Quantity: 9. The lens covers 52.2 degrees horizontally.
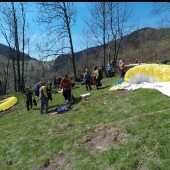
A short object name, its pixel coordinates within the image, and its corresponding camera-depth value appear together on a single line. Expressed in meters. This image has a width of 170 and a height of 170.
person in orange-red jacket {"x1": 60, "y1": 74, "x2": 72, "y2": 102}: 11.31
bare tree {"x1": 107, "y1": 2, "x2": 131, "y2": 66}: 23.88
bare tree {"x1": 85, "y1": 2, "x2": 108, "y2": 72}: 23.36
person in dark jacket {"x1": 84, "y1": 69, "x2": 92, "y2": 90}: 13.76
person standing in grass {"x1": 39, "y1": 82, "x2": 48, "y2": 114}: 10.81
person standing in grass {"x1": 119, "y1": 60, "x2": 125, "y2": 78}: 15.32
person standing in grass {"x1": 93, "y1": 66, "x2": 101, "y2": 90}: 13.02
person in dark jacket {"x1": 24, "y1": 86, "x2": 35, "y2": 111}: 12.43
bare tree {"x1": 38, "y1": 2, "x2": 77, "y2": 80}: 21.32
